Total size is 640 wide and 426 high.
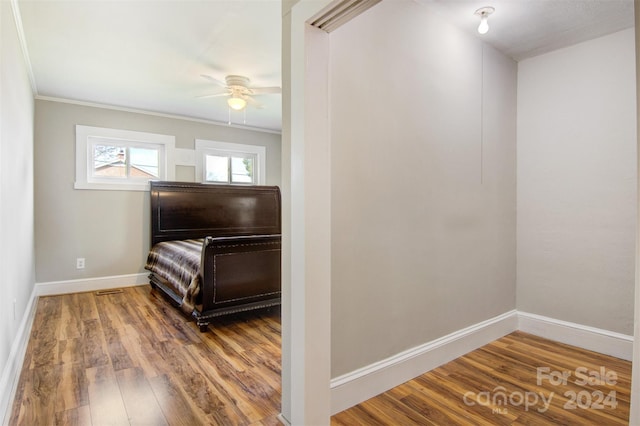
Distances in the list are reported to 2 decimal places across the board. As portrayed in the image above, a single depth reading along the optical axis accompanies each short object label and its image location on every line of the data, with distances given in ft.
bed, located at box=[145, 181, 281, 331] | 9.50
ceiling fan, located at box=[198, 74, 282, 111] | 10.77
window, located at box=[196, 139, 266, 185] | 16.72
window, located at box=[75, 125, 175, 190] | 13.80
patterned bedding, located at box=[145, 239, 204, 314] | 9.53
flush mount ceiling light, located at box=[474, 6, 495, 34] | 6.93
